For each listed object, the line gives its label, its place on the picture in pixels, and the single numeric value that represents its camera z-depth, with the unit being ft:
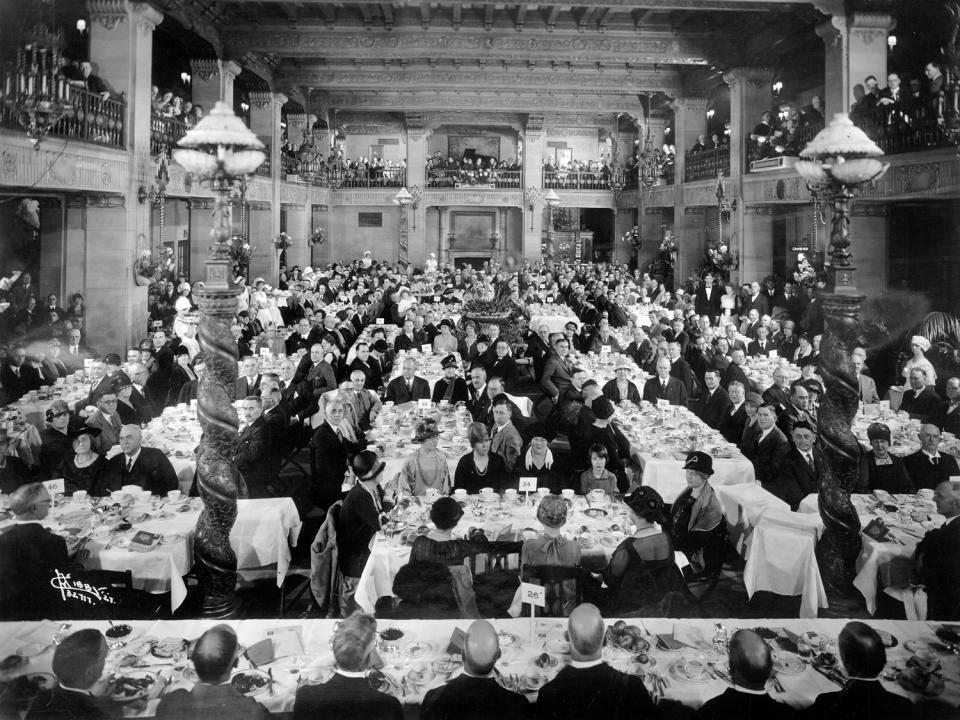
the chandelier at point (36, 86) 31.83
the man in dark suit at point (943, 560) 17.12
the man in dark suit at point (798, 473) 22.75
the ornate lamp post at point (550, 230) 104.12
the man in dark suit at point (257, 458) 25.53
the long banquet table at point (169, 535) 18.12
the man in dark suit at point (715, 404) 30.14
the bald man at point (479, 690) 11.85
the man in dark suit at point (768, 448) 23.73
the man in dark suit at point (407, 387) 33.35
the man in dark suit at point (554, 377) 35.91
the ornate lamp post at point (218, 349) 17.01
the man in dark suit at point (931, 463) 23.08
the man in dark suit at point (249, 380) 33.78
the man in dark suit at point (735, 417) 28.71
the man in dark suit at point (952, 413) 26.91
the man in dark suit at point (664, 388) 32.91
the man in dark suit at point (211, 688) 12.26
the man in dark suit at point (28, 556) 16.22
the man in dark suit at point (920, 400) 28.94
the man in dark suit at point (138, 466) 22.07
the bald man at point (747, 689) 12.21
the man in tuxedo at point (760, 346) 42.91
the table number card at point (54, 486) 20.75
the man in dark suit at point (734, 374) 33.96
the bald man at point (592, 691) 12.21
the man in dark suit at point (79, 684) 12.21
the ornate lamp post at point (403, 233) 102.11
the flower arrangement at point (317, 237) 91.61
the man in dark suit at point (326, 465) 24.58
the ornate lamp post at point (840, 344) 17.44
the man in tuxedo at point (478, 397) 29.78
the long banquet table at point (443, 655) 13.29
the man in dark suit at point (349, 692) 11.87
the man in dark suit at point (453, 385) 33.19
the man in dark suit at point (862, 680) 11.87
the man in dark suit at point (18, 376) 31.78
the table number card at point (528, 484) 21.27
